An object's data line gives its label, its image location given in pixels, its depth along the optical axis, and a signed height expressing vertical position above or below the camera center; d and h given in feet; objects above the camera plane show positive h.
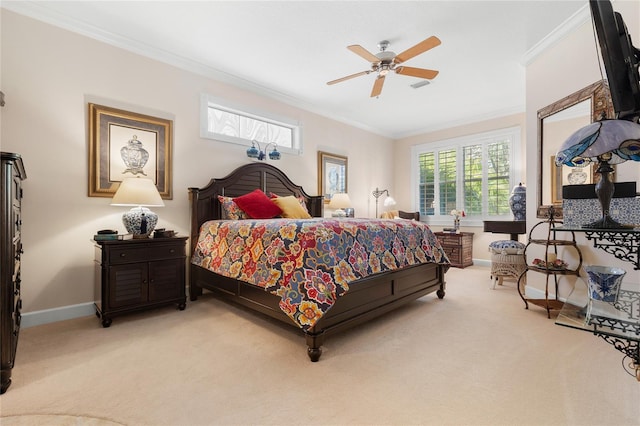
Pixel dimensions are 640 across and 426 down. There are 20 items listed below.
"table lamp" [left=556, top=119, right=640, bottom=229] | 3.46 +0.78
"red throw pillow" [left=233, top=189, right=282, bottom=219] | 11.85 +0.31
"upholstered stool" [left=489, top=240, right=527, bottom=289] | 12.56 -2.05
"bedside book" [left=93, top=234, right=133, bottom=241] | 8.72 -0.71
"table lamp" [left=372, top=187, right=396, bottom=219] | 20.57 +1.09
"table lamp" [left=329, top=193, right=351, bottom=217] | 16.17 +0.57
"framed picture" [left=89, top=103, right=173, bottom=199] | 9.68 +2.31
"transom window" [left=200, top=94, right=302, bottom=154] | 12.73 +4.28
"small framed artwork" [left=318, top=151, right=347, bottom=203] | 17.20 +2.41
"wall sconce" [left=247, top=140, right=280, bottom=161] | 13.63 +2.92
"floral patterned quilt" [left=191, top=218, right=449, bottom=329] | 6.61 -1.13
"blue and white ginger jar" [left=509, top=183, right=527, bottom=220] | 13.70 +0.48
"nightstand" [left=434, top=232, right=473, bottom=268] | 17.40 -2.04
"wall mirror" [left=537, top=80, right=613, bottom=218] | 8.65 +2.86
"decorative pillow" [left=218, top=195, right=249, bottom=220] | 11.71 +0.14
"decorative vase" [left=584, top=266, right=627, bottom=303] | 4.11 -1.00
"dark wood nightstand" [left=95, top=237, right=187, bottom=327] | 8.48 -1.91
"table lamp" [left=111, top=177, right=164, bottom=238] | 8.95 +0.39
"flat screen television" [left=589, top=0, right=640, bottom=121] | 3.56 +1.95
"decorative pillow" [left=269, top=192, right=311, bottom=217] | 13.54 +0.76
